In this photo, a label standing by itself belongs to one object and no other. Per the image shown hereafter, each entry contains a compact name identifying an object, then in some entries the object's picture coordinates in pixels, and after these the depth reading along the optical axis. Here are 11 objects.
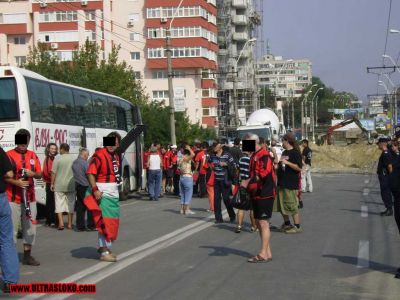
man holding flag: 10.35
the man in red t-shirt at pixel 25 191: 9.73
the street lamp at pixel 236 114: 52.34
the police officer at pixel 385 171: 16.69
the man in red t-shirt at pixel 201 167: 22.20
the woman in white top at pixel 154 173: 23.81
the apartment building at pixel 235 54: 102.06
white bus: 16.77
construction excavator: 76.25
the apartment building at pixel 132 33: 81.12
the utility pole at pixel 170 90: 33.84
